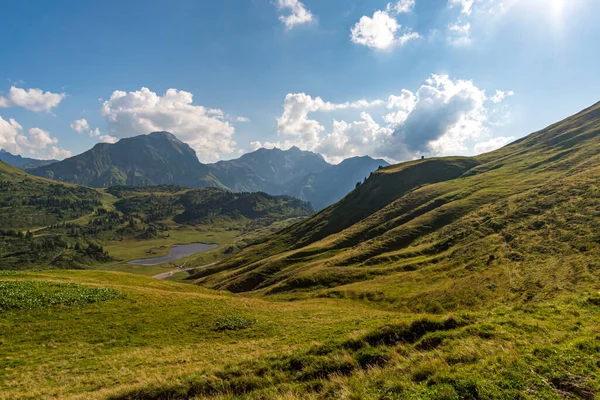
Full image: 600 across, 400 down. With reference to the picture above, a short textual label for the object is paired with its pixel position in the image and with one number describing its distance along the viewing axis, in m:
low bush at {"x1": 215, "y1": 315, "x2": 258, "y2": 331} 29.50
